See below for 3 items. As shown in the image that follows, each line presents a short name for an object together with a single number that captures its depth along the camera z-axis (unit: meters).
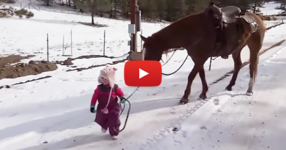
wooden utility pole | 9.99
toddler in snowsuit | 3.85
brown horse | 5.18
